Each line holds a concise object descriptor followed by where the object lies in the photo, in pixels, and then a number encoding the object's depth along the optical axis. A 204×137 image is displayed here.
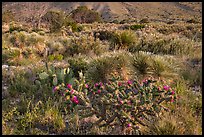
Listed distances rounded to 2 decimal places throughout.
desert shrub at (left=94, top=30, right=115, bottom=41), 13.16
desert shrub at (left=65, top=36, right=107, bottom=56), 9.45
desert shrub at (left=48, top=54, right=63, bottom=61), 8.00
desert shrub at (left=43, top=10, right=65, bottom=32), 21.02
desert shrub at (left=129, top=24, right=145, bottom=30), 20.81
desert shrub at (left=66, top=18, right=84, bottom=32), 20.01
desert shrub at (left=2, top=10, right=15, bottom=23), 34.07
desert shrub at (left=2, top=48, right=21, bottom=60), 8.90
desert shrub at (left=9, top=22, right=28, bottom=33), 22.29
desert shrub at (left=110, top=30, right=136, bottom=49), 9.95
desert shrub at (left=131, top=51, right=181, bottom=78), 5.55
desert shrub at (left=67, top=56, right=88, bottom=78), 6.53
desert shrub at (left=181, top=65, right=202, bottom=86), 5.66
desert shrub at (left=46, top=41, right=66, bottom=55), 10.38
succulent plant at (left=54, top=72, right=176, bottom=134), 3.79
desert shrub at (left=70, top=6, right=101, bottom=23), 36.44
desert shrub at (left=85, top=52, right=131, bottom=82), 5.80
